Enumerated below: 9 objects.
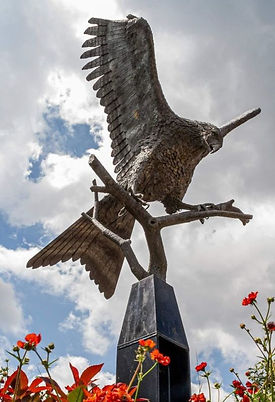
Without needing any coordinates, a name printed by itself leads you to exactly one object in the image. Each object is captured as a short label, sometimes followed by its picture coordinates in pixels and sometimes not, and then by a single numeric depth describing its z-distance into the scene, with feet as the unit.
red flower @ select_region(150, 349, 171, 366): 5.31
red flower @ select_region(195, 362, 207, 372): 7.11
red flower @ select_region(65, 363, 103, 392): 4.79
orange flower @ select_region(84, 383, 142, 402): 4.11
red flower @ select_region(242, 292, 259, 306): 7.17
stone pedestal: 6.91
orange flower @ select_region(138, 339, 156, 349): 5.01
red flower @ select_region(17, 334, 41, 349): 4.57
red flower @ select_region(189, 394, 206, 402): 6.23
